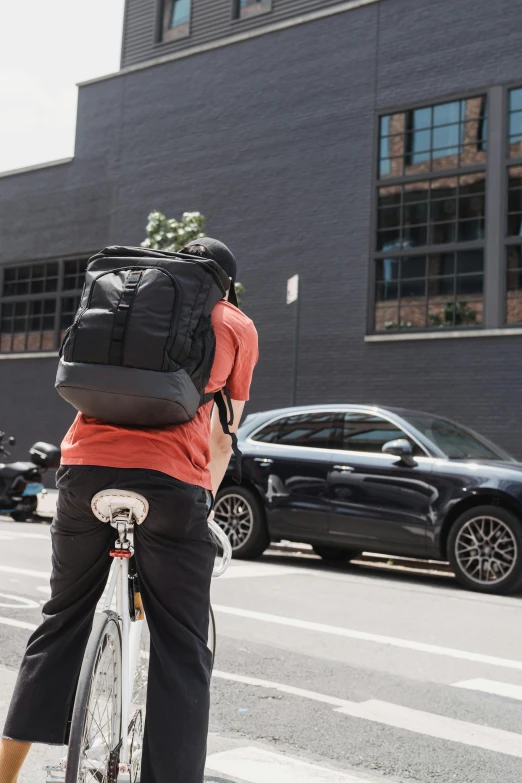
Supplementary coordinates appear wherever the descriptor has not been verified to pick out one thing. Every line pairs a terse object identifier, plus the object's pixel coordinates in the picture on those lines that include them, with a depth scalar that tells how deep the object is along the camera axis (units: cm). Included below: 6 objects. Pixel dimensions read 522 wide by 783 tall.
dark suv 855
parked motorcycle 1523
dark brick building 1711
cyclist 247
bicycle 238
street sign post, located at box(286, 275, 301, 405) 1427
